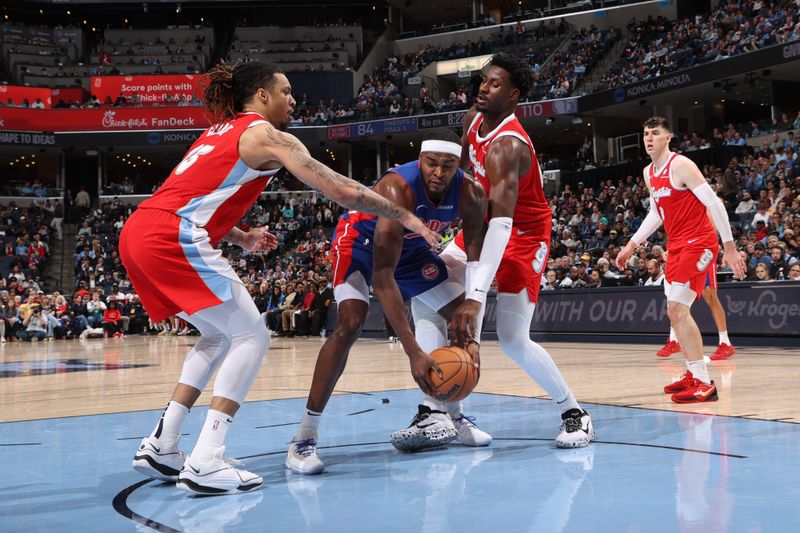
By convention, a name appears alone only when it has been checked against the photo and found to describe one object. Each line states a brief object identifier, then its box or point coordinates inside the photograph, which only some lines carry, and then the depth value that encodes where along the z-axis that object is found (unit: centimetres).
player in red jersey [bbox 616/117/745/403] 633
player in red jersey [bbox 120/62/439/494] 362
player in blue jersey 404
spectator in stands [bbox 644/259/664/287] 1316
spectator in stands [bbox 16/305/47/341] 2088
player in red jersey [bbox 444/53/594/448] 434
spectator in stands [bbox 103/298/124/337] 2238
